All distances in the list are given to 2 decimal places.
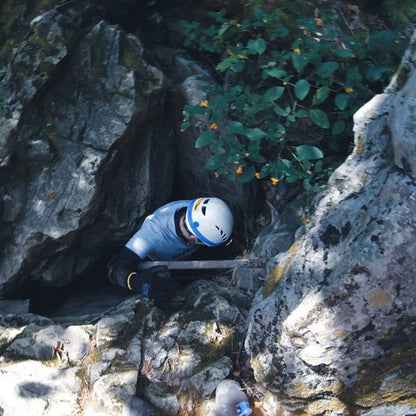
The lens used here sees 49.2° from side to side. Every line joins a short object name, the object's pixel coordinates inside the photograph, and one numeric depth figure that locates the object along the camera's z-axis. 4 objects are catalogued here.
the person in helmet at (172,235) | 4.50
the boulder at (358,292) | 2.49
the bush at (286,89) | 3.77
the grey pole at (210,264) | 4.31
